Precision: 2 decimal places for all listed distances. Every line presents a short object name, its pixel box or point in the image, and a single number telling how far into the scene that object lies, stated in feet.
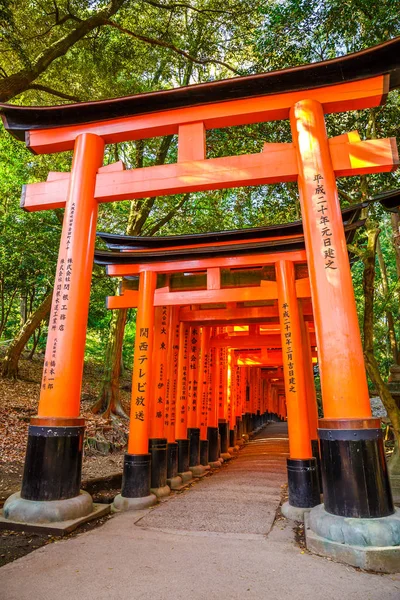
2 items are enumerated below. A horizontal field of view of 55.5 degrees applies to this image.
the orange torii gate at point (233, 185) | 12.43
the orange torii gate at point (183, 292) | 20.07
